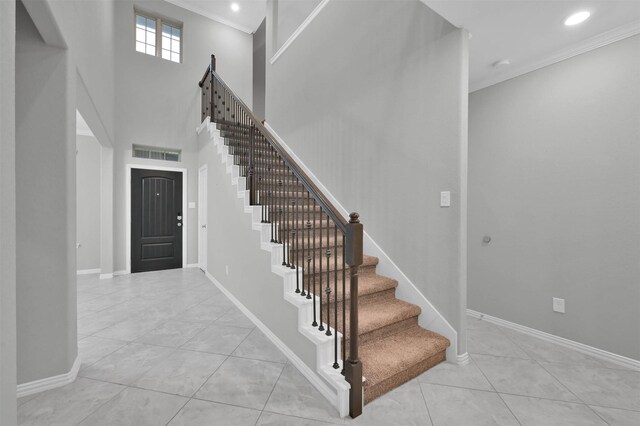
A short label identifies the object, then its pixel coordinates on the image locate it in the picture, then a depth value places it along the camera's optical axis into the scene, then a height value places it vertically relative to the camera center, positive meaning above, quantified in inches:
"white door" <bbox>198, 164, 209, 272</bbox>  215.0 -5.8
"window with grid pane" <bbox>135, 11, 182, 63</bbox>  221.3 +144.6
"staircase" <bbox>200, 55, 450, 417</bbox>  67.6 -32.6
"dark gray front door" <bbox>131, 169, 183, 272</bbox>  210.2 -8.3
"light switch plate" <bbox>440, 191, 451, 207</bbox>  90.7 +4.1
